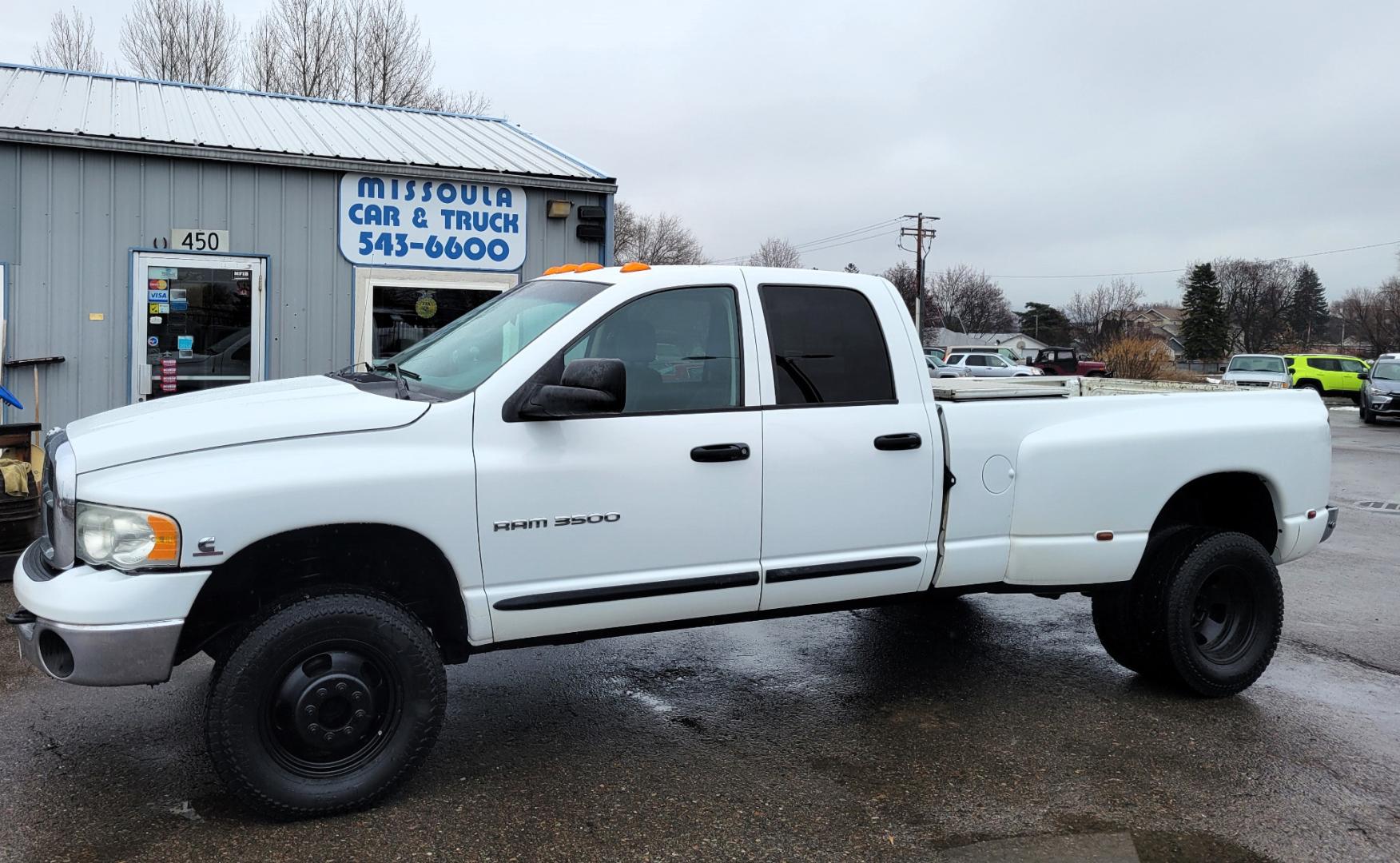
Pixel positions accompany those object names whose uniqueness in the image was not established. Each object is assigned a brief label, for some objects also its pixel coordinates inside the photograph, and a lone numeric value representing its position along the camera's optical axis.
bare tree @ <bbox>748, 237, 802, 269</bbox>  72.88
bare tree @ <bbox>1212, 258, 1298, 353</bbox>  94.56
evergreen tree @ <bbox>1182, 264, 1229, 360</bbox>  78.31
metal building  8.95
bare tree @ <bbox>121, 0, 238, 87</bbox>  33.09
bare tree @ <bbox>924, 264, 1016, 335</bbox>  105.56
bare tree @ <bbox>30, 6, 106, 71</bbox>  32.75
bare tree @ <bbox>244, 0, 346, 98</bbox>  33.78
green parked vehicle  35.09
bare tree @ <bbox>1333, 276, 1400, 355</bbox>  72.19
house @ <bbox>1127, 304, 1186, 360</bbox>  93.14
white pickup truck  3.50
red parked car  42.03
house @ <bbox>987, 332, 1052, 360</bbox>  102.44
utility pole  60.38
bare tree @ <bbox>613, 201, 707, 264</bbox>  73.38
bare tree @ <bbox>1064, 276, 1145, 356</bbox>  89.31
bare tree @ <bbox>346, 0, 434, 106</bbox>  34.03
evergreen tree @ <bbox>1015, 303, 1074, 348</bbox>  106.67
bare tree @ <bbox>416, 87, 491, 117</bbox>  35.62
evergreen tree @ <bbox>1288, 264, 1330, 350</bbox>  95.25
